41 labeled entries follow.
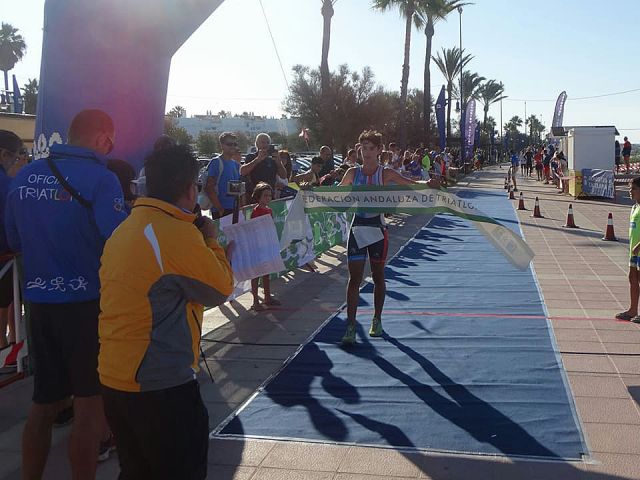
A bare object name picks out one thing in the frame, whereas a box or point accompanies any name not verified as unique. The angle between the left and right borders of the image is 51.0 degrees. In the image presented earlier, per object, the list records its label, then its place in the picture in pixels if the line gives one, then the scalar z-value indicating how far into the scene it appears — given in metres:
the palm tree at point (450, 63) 61.31
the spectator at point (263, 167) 8.45
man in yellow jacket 2.42
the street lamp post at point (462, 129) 37.88
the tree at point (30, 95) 53.22
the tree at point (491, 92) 86.69
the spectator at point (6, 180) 4.93
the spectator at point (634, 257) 6.48
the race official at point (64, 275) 3.17
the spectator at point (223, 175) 7.65
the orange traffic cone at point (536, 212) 17.47
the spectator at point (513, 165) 28.71
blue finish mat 4.19
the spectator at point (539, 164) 39.46
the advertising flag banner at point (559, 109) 37.75
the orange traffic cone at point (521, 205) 19.70
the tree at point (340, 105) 42.56
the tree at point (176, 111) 70.06
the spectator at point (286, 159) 10.82
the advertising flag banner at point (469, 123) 37.00
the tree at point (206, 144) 56.76
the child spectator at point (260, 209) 7.70
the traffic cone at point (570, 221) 15.18
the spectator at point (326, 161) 11.53
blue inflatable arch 5.83
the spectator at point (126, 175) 4.21
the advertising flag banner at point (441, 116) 33.44
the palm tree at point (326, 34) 31.89
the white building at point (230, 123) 123.58
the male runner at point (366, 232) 6.06
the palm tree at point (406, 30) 37.17
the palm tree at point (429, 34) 41.16
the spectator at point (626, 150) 33.94
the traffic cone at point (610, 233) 12.91
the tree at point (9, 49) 70.12
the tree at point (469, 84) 71.06
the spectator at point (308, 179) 7.84
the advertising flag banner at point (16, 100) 34.01
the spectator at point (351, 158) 11.90
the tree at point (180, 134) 50.51
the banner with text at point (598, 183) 21.94
